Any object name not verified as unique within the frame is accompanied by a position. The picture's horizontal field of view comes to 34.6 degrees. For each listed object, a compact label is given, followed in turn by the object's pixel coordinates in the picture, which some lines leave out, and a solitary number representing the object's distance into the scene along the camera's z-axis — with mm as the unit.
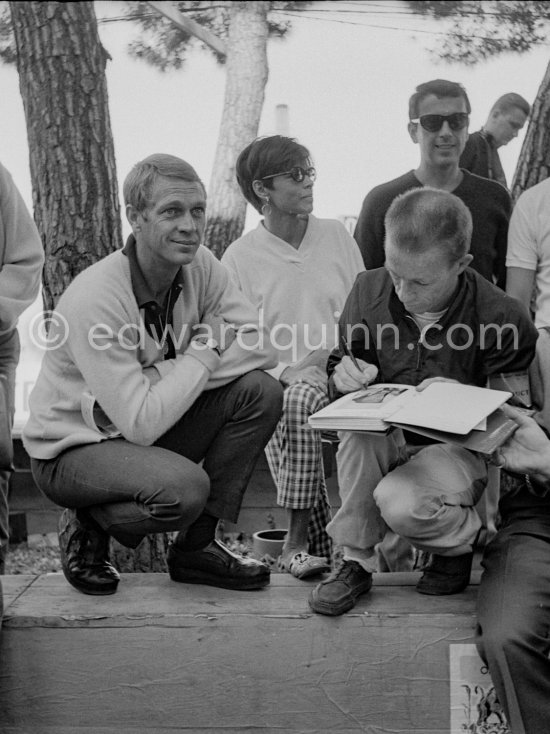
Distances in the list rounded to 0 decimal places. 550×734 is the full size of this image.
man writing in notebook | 2426
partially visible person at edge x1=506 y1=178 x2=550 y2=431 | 3197
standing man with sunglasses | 3467
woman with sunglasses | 3291
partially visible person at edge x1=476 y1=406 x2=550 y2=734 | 2062
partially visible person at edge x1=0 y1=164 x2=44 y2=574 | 2666
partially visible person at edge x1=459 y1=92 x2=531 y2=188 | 4160
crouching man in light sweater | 2455
